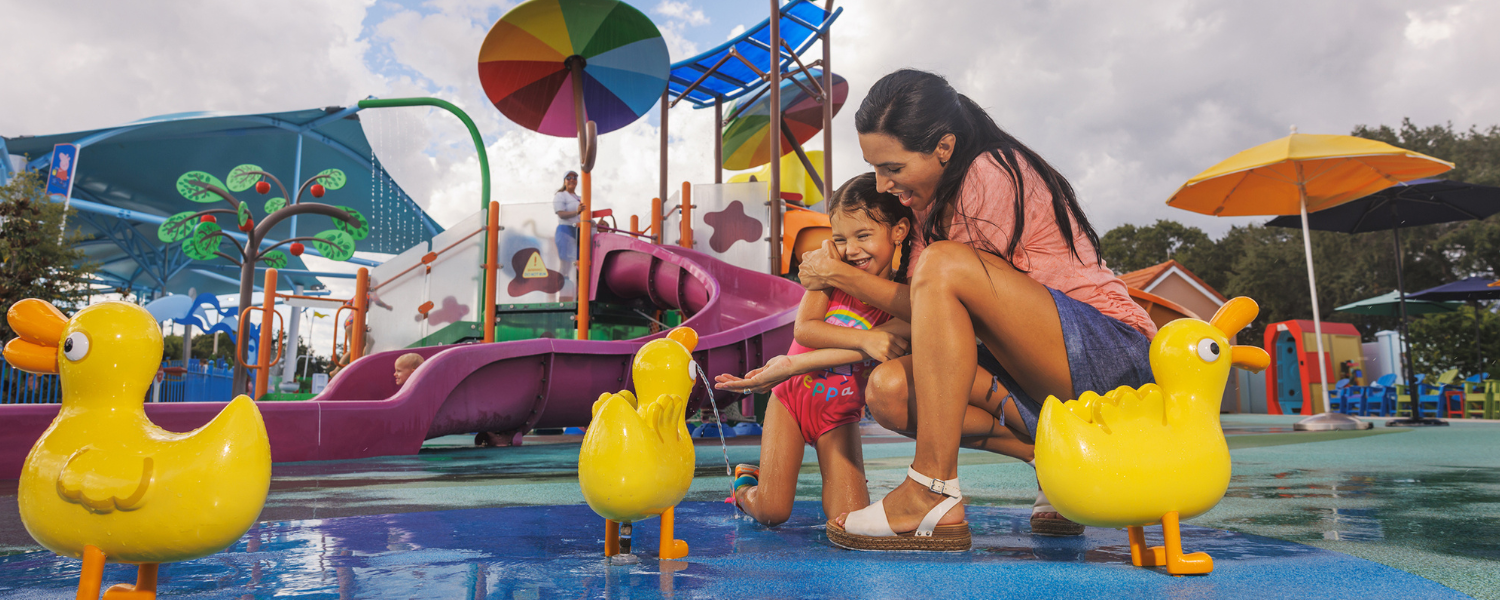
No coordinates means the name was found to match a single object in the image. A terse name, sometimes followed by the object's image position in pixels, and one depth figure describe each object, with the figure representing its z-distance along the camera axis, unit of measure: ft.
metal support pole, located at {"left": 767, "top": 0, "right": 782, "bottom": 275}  32.58
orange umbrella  25.17
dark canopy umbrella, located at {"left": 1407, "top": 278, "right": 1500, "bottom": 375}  41.60
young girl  6.97
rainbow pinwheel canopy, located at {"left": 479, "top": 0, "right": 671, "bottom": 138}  31.53
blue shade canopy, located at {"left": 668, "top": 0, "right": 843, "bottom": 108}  39.50
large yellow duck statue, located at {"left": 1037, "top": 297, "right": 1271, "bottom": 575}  4.44
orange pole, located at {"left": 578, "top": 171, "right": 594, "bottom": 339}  27.37
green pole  36.42
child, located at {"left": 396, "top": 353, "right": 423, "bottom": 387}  19.40
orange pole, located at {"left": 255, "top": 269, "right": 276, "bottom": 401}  25.13
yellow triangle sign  29.53
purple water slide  14.38
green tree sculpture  37.06
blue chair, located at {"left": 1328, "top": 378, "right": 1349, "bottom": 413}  47.62
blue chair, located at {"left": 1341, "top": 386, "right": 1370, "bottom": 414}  48.46
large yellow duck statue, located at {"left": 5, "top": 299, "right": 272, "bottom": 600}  3.55
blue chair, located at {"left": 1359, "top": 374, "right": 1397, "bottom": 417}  46.88
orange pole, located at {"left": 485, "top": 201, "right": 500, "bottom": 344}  28.84
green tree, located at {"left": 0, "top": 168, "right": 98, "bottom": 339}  33.27
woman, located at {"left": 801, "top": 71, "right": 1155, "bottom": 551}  5.60
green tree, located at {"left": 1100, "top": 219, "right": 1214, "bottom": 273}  102.53
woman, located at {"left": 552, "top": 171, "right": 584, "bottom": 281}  29.25
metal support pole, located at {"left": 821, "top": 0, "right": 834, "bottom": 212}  38.37
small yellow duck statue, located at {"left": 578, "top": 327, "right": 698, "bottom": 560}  5.08
